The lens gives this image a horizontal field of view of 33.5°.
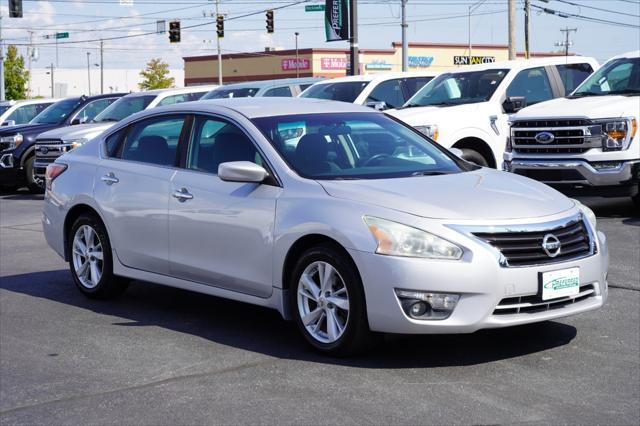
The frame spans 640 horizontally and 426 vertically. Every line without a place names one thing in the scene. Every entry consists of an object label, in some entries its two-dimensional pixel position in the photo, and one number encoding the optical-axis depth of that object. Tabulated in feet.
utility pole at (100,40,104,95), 340.35
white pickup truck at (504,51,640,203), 40.42
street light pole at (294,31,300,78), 286.25
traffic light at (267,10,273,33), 161.58
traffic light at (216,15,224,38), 177.87
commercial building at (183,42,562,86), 284.00
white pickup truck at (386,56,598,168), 46.88
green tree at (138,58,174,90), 325.83
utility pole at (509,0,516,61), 115.65
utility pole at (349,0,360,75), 78.95
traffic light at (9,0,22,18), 125.49
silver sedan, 19.98
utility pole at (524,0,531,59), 159.53
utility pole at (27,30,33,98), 292.57
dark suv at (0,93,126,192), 66.95
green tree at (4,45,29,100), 268.21
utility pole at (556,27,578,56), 283.42
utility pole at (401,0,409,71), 140.07
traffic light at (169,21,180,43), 158.61
